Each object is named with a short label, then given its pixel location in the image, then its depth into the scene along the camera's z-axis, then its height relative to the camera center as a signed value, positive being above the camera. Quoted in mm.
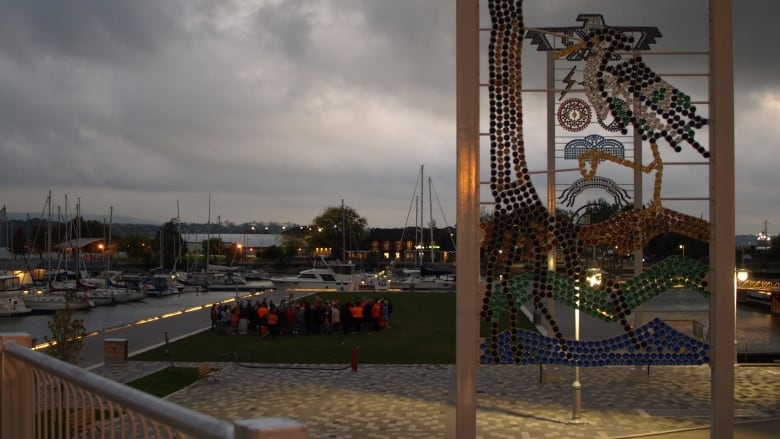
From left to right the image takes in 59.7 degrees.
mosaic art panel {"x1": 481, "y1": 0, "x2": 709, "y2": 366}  9000 +297
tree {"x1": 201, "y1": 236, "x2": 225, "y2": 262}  109206 +263
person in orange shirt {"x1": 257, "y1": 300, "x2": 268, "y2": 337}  24547 -2563
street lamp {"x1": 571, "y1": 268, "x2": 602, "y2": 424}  12305 -2656
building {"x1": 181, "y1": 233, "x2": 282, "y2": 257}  124088 +1596
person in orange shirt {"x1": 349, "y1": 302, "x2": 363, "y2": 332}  25609 -2525
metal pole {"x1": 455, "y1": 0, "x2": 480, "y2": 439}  8469 +113
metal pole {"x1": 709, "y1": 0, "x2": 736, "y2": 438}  8586 +660
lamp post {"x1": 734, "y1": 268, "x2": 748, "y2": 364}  24730 -777
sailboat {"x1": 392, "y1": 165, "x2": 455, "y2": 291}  54506 -2636
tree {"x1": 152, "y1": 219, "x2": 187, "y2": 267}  98312 +633
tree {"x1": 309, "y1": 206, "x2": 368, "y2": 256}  94812 +2762
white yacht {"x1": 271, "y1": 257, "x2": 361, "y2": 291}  53759 -2595
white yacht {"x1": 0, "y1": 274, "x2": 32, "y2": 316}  41969 -3579
